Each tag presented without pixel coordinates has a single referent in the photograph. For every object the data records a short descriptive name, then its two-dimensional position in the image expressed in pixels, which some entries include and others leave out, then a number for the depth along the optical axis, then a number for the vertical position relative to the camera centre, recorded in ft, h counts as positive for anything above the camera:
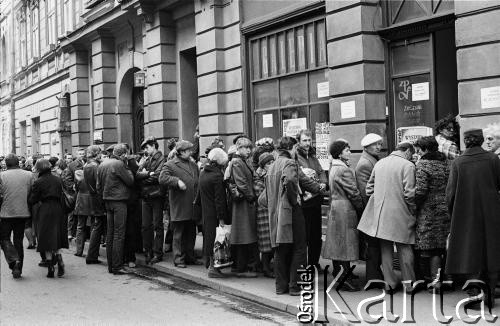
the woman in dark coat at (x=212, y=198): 31.17 -1.60
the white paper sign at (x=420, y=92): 34.65 +3.63
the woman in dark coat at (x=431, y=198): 25.27 -1.54
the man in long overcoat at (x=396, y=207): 25.76 -1.89
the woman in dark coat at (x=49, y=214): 34.32 -2.32
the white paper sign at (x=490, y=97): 29.25 +2.70
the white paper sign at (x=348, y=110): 36.64 +2.95
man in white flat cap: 27.32 -1.16
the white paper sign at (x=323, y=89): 40.63 +4.61
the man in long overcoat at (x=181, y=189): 34.16 -1.23
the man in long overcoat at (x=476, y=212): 22.86 -1.96
